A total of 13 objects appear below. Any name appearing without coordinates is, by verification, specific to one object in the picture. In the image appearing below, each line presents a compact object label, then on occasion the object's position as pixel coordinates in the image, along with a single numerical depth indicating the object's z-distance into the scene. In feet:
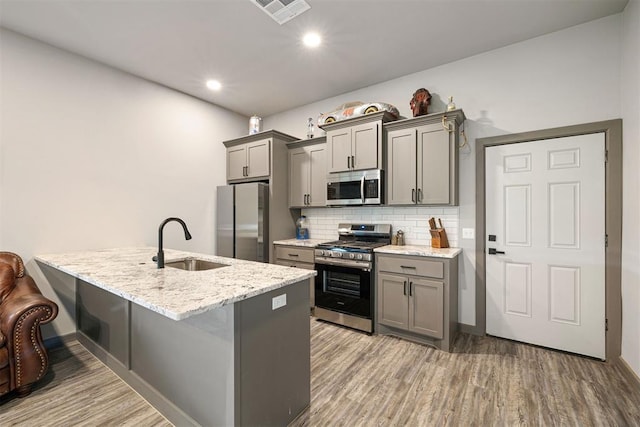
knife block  10.03
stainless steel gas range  10.00
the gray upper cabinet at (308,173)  12.71
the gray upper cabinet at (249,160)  13.17
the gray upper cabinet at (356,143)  10.72
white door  8.14
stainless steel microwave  10.84
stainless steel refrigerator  12.54
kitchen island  4.72
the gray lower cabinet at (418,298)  8.73
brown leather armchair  6.24
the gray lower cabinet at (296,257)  11.66
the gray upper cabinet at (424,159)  9.49
